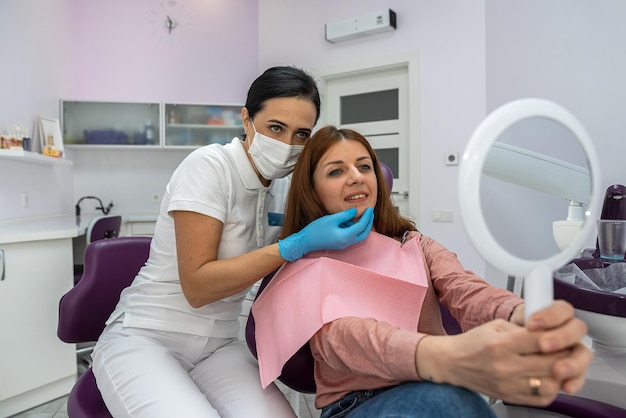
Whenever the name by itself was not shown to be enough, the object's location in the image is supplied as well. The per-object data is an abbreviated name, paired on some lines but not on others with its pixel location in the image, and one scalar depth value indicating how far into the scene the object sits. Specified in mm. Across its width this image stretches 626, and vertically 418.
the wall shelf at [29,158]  2859
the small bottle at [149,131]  4336
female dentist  1114
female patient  570
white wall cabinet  4227
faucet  4363
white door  4113
